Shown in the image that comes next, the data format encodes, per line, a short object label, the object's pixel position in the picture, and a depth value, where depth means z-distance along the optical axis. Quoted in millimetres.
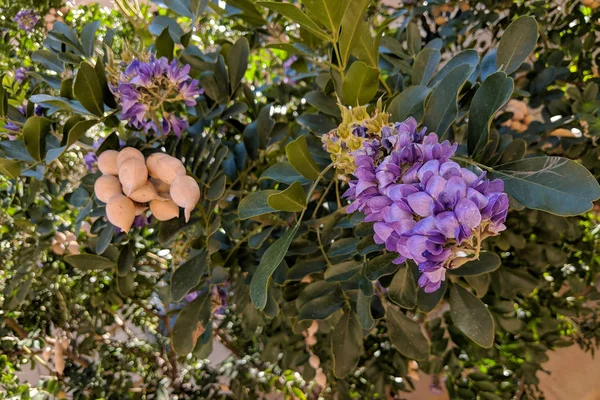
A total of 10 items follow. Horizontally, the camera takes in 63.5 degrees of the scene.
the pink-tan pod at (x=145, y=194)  423
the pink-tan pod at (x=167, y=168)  435
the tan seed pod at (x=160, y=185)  444
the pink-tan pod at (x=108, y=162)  433
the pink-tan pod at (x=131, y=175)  416
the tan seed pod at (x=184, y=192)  421
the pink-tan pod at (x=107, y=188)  429
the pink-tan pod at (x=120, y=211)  414
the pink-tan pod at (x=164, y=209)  441
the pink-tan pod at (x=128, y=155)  428
